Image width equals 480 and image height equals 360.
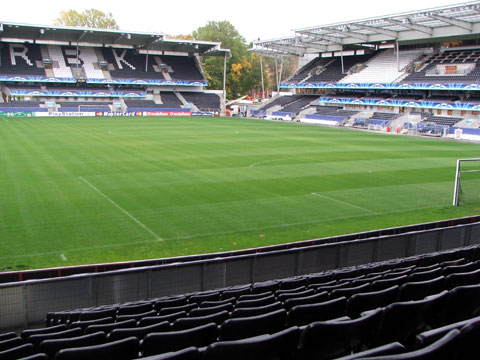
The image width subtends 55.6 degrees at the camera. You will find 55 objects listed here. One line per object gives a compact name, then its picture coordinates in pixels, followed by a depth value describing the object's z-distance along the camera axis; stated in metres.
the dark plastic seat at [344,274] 9.09
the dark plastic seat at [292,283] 8.57
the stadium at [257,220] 4.71
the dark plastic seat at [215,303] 7.38
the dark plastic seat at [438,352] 2.85
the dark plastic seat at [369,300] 5.61
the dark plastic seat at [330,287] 7.42
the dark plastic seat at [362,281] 7.70
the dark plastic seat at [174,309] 7.07
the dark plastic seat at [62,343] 4.58
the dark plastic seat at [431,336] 3.42
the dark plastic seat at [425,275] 6.99
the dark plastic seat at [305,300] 6.16
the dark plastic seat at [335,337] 3.95
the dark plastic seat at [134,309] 7.46
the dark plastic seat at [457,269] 7.34
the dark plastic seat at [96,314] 7.19
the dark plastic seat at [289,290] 7.65
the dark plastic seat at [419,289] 5.99
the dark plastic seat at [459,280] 6.30
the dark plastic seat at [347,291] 6.64
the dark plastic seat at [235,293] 8.40
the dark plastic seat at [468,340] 3.19
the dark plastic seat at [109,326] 5.82
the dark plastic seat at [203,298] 8.30
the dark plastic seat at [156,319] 6.10
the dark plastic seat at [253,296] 7.48
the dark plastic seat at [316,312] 5.23
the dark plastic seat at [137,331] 5.20
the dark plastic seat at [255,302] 6.67
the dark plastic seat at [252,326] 4.64
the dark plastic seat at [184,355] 3.33
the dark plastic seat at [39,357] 3.71
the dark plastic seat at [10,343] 5.03
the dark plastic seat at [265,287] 8.39
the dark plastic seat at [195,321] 5.43
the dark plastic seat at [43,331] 5.91
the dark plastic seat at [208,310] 6.44
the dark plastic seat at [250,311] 5.82
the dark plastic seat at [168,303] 7.80
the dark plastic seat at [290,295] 7.07
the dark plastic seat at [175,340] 4.22
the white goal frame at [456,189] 21.00
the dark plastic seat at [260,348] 3.49
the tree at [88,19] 111.88
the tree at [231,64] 110.69
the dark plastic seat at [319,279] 8.92
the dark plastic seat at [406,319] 4.49
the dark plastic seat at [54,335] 5.37
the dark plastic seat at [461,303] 4.94
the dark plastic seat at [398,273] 7.77
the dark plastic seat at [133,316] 6.77
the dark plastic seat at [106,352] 3.86
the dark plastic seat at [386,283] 6.77
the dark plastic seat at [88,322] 6.39
